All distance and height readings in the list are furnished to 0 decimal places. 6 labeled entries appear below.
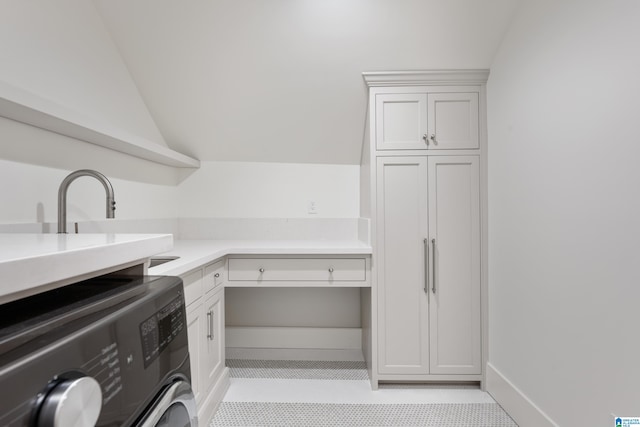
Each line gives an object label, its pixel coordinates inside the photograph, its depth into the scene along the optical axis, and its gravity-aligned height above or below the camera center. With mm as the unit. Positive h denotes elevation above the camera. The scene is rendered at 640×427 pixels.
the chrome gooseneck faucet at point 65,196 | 1311 +71
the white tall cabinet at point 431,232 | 2051 -128
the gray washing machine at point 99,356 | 341 -185
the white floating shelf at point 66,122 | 1108 +374
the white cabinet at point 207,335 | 1562 -645
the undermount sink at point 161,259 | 1587 -235
